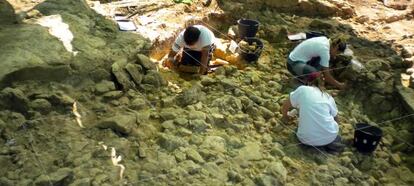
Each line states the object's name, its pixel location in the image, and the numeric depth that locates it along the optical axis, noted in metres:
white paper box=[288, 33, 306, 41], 6.38
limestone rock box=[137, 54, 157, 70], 4.91
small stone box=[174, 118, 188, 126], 4.18
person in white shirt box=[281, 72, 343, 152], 4.19
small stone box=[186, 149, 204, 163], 3.77
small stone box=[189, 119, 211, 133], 4.17
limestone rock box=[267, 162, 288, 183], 3.83
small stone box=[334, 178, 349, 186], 3.99
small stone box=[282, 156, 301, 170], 4.07
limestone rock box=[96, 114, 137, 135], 3.88
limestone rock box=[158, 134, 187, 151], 3.85
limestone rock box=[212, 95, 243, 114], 4.63
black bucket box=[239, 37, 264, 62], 5.76
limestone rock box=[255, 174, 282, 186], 3.70
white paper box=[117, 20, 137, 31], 5.44
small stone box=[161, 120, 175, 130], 4.11
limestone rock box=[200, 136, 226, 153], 3.97
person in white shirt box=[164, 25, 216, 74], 5.27
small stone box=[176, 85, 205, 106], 4.59
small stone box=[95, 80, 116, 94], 4.35
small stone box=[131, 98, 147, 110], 4.33
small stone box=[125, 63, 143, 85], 4.65
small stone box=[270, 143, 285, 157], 4.18
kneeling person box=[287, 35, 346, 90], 5.18
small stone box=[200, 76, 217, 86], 5.11
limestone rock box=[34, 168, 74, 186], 3.21
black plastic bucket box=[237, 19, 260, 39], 6.10
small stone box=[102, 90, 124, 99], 4.33
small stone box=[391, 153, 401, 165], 4.55
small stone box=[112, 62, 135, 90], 4.52
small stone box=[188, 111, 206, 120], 4.30
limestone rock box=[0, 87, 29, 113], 3.78
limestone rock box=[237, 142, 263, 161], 3.98
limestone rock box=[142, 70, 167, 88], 4.78
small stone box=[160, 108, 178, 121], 4.28
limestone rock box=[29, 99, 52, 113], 3.86
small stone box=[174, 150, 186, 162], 3.73
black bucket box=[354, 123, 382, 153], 4.42
